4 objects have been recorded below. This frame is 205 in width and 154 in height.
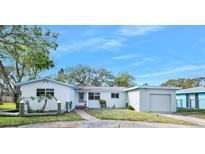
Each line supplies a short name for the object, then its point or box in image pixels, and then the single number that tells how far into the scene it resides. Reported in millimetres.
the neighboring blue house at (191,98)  10907
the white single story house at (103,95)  7963
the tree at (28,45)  6241
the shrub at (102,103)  10774
